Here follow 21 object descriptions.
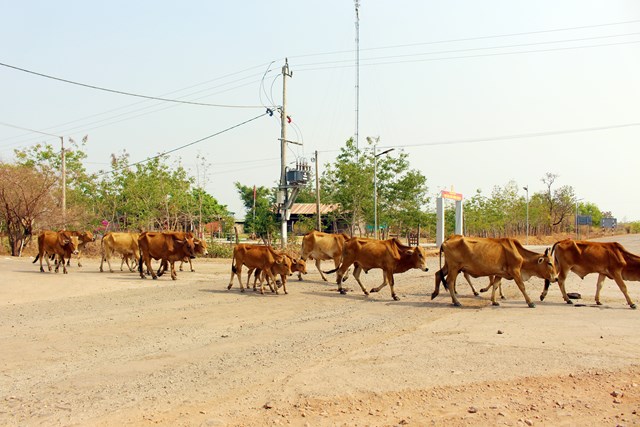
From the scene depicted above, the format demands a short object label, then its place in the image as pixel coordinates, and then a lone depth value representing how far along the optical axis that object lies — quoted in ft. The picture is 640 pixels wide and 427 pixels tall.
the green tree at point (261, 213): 136.98
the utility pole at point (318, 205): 128.40
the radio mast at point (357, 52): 152.56
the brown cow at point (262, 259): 51.37
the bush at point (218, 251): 104.58
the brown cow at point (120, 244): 71.97
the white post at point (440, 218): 122.42
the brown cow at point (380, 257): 51.60
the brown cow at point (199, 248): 68.69
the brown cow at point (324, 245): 64.44
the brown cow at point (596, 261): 47.32
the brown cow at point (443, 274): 49.02
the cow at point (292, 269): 52.11
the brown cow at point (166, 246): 63.93
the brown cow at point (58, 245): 68.08
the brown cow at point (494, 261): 46.06
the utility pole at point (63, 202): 109.29
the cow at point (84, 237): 81.12
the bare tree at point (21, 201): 99.45
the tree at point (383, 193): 144.05
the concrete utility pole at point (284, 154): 114.01
